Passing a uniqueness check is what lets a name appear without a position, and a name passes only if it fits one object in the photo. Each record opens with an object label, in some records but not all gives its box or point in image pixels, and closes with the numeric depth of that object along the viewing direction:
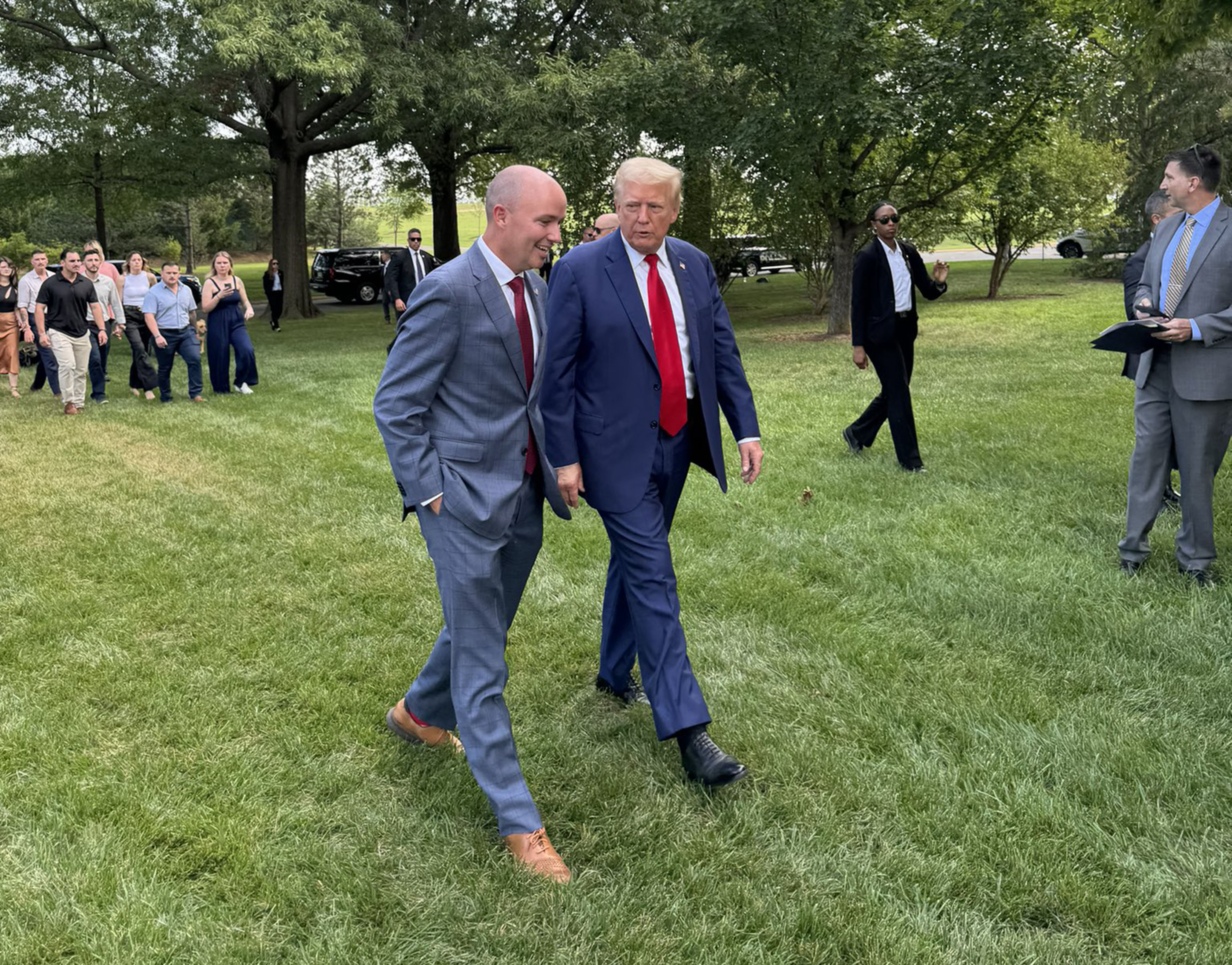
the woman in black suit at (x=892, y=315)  8.23
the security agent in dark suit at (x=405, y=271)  14.76
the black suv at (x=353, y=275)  35.53
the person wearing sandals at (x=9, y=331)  14.43
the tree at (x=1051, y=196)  22.81
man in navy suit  3.65
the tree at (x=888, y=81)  16.00
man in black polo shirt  12.57
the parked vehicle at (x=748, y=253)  24.02
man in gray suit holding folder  5.43
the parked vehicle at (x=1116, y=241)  29.31
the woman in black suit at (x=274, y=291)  26.27
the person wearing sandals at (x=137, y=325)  13.79
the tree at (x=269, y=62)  17.22
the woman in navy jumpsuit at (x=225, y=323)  13.80
